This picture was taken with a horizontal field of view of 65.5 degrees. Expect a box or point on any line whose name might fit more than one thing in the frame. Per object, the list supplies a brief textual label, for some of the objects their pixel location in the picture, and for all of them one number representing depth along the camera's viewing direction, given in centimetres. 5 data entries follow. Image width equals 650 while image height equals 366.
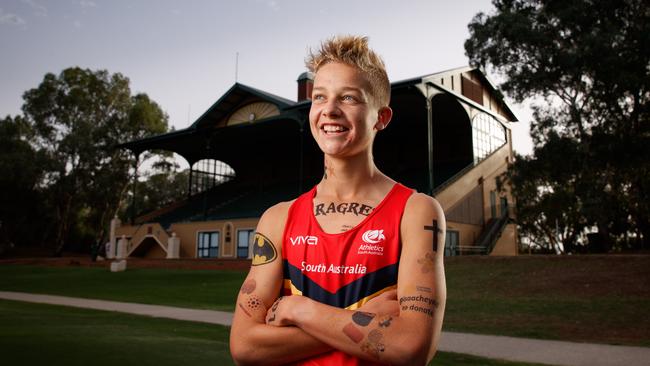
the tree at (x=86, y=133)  4772
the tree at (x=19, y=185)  4475
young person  185
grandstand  3288
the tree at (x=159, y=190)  5688
